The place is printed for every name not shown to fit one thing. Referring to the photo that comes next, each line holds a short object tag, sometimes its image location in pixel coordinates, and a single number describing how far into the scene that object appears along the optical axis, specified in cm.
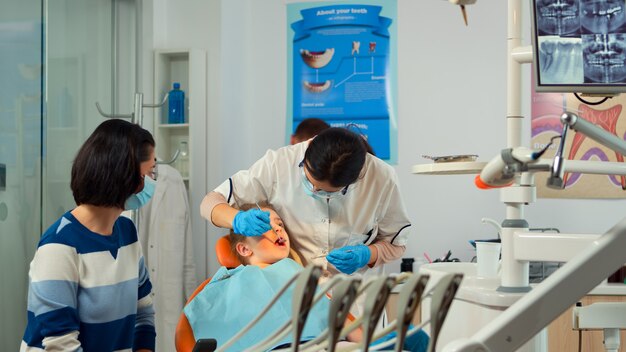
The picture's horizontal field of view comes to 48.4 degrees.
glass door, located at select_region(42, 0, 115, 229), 305
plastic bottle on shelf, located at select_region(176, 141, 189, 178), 378
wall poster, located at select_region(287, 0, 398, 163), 382
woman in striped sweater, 160
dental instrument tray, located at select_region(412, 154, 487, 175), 155
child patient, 201
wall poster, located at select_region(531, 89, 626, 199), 352
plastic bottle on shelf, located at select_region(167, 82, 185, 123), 376
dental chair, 201
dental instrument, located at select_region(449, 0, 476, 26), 127
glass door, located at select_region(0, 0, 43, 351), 273
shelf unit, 371
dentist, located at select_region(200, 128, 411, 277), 231
